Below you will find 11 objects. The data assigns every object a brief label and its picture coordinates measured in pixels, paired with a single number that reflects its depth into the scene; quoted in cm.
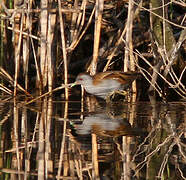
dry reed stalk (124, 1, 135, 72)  1273
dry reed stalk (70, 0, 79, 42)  1420
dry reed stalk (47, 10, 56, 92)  1339
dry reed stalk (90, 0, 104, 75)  1288
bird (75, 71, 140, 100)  1330
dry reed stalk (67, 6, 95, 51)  1403
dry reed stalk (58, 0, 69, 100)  1306
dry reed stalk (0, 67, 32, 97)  1377
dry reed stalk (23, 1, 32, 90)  1330
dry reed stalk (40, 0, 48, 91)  1322
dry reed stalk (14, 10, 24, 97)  1346
